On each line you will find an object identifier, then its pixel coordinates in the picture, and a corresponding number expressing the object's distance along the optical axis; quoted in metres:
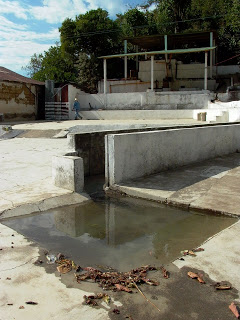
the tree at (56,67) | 33.81
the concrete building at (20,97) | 22.30
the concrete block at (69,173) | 5.57
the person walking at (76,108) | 22.23
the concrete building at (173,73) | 26.45
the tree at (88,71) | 30.66
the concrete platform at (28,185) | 5.00
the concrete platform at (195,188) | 4.95
